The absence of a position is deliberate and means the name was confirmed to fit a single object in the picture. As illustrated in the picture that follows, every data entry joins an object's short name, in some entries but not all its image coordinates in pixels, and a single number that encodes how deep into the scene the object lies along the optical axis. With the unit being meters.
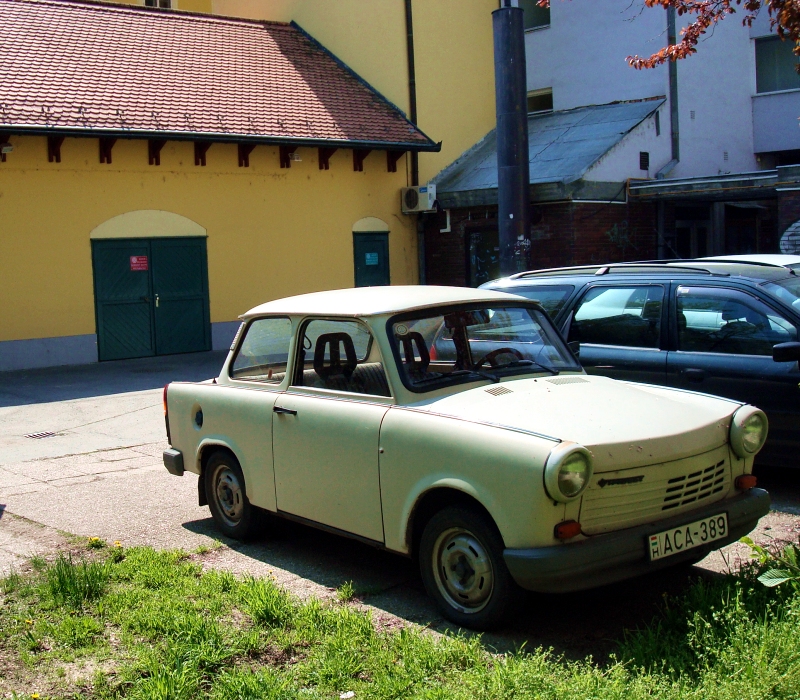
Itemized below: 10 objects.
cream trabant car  4.00
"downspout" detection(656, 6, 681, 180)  19.34
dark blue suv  6.44
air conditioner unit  19.72
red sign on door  16.77
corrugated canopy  17.84
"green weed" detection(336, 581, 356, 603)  4.79
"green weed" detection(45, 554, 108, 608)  4.70
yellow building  15.66
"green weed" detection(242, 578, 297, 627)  4.39
